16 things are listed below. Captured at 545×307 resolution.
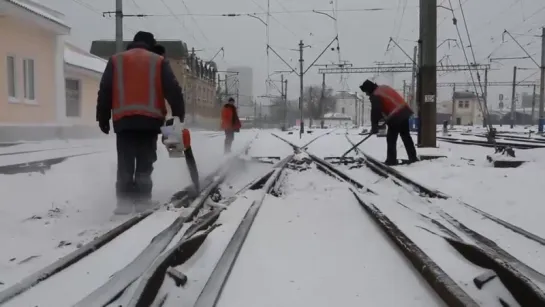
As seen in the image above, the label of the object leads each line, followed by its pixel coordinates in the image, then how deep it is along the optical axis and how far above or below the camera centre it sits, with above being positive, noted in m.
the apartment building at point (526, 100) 142.00 +5.89
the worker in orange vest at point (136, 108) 5.06 +0.12
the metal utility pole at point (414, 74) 39.59 +3.66
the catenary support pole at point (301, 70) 38.81 +3.87
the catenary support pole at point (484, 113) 10.42 +0.20
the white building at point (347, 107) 135.45 +3.58
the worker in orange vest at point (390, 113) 9.96 +0.14
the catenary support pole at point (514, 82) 64.95 +5.12
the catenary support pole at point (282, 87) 51.71 +4.11
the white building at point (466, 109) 119.31 +2.75
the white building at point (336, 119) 107.00 +0.27
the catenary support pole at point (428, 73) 12.72 +1.21
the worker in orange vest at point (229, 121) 13.87 -0.03
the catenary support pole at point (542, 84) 39.31 +3.04
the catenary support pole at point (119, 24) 19.03 +3.59
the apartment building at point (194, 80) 48.51 +4.53
